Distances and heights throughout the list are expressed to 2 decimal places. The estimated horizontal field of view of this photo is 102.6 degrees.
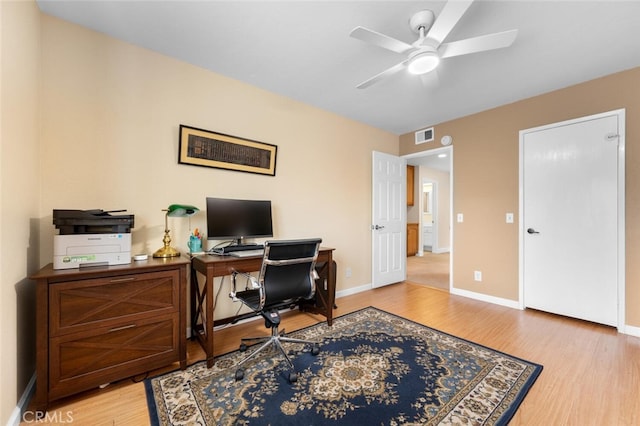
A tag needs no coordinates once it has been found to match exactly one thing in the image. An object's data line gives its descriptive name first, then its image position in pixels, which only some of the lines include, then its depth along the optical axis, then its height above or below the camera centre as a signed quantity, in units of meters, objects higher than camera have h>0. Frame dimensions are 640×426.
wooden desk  1.87 -0.61
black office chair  1.80 -0.52
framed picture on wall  2.30 +0.61
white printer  1.51 -0.16
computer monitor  2.23 -0.05
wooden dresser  1.39 -0.67
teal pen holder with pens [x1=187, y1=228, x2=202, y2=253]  2.21 -0.26
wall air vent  3.88 +1.23
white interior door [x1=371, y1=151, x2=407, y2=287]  3.87 -0.07
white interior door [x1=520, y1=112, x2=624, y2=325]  2.48 -0.01
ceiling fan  1.51 +1.11
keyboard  2.06 -0.33
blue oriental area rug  1.40 -1.10
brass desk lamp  1.98 -0.12
